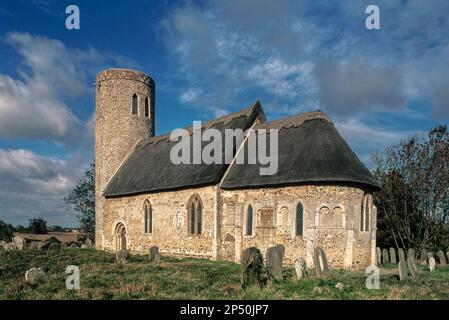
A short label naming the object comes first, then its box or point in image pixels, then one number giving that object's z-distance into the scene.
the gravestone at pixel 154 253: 20.17
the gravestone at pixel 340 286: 11.05
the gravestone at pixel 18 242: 26.57
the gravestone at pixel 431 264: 18.26
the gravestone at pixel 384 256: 23.52
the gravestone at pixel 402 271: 13.63
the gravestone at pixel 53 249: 23.34
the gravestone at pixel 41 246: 26.15
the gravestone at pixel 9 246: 26.26
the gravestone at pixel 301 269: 13.35
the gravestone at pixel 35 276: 12.38
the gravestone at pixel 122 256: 18.68
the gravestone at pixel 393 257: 23.32
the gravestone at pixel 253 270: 11.74
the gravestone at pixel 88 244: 33.30
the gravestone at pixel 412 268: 14.28
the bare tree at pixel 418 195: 25.38
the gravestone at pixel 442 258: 21.79
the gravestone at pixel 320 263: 13.57
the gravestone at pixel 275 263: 12.69
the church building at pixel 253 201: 17.95
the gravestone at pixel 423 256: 23.73
